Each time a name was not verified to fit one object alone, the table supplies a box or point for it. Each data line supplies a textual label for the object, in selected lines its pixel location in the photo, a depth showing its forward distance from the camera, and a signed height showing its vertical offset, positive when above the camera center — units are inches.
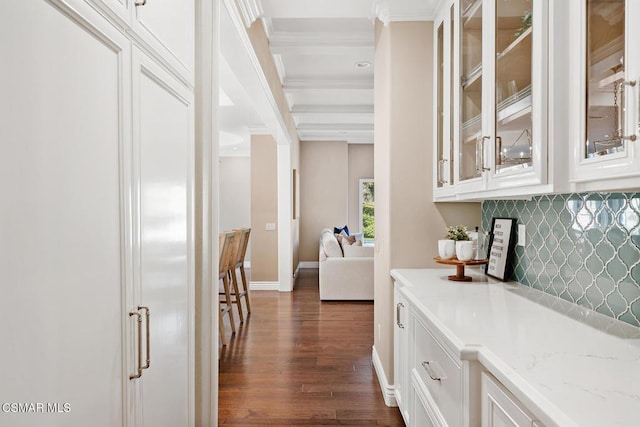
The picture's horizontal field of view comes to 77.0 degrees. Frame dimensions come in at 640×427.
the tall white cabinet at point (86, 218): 28.6 -0.9
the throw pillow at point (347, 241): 236.8 -20.6
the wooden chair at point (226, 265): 152.5 -23.0
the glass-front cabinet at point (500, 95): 53.5 +18.2
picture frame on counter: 85.2 -9.0
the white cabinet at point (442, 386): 42.2 -23.6
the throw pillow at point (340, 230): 309.8 -17.5
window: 354.9 -0.6
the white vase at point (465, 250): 87.0 -9.3
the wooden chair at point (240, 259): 179.2 -24.8
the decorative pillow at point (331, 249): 228.7 -23.7
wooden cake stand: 86.5 -12.3
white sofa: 221.3 -39.2
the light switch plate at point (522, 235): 81.4 -5.7
